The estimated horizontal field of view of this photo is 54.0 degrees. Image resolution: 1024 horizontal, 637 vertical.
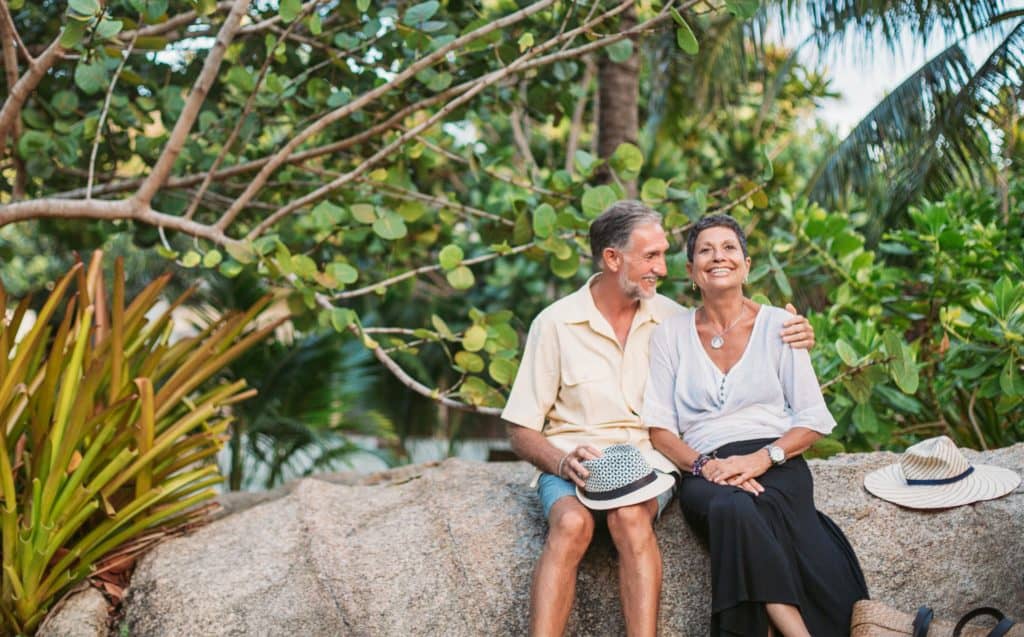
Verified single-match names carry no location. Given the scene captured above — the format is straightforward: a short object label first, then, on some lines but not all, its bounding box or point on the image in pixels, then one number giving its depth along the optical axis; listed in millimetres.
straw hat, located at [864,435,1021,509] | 3418
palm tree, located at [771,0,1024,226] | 7180
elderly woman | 3006
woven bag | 2768
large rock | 3385
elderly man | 3561
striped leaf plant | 3717
